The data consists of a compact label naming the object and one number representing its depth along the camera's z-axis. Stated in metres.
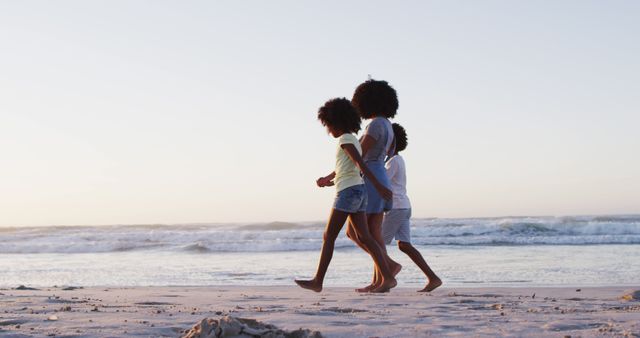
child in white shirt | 6.19
